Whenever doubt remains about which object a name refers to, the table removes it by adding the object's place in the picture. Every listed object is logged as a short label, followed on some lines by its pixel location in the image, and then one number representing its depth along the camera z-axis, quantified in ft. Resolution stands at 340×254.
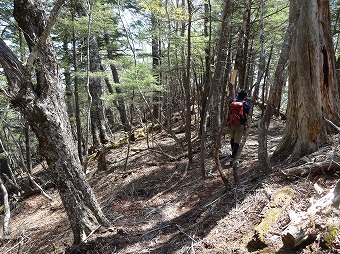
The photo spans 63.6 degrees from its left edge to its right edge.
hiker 22.66
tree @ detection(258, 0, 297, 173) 16.17
